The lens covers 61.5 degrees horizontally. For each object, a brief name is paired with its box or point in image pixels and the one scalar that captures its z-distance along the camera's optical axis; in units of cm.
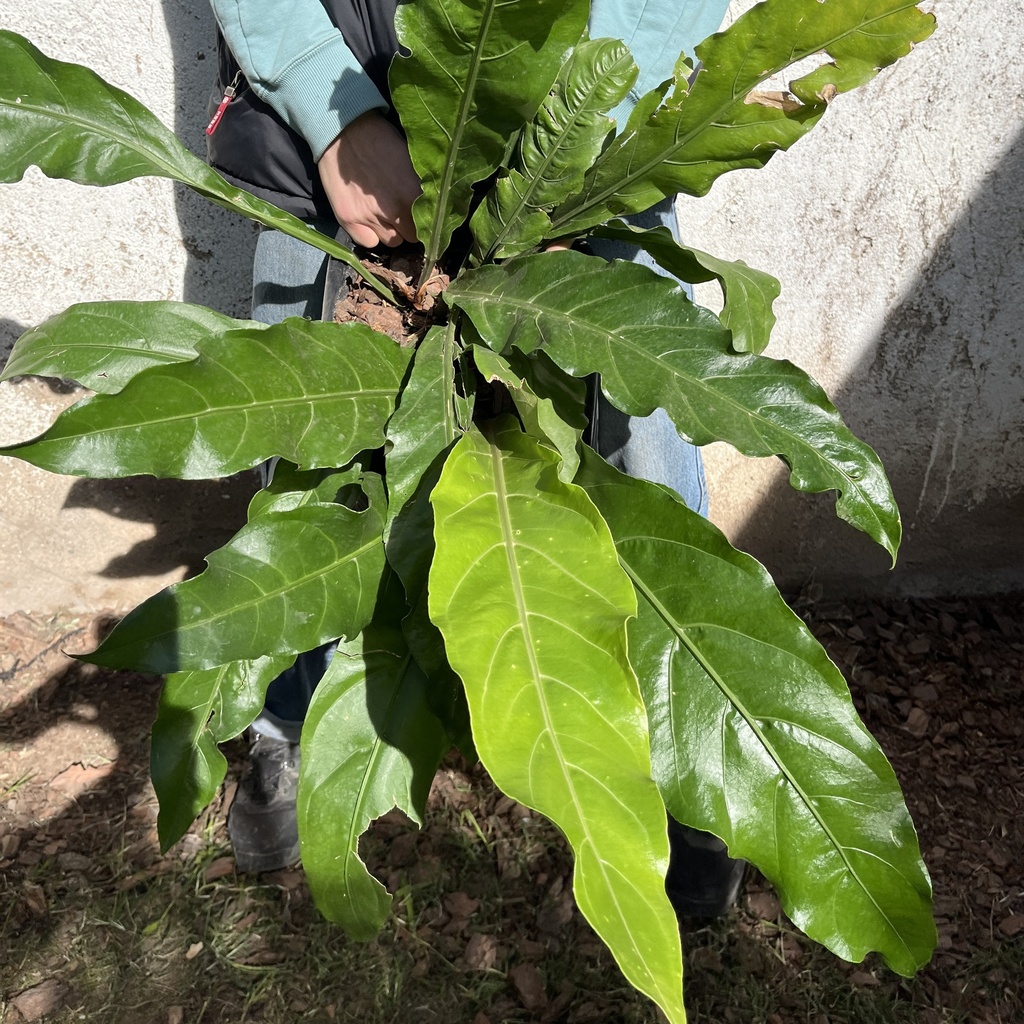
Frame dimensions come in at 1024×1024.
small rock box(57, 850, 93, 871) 137
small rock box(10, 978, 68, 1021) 120
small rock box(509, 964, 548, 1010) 124
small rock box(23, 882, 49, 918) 131
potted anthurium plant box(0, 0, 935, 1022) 61
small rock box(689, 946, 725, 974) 129
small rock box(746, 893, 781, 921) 134
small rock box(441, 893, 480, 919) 135
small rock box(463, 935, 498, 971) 129
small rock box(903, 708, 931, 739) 160
